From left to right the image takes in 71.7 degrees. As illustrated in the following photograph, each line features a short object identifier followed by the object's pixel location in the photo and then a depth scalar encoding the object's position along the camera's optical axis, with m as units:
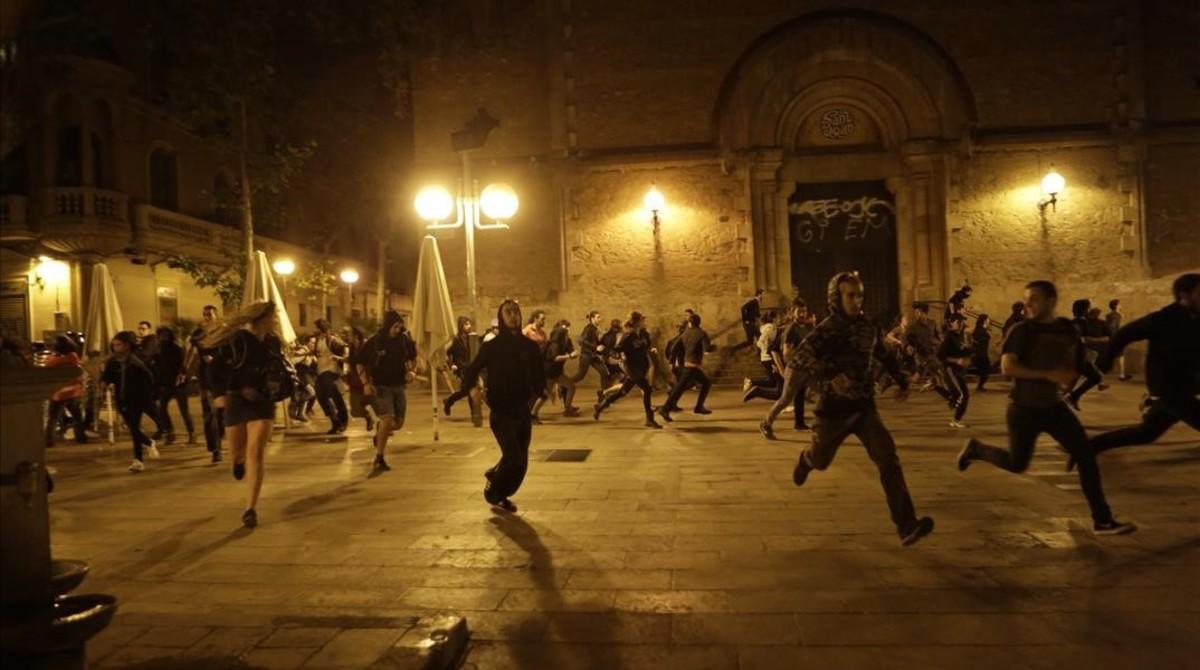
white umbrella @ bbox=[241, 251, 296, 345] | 11.59
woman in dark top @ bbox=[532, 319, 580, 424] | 13.12
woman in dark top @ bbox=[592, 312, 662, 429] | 11.79
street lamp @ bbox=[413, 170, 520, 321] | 11.96
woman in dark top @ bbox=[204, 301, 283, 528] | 6.67
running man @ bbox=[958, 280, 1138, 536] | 5.48
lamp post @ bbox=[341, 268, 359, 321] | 26.23
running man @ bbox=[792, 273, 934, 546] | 5.39
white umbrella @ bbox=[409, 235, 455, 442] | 10.99
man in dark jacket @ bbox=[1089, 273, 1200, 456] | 5.84
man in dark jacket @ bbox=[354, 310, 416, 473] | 8.95
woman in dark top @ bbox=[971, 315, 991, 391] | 14.09
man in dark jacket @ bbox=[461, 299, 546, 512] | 6.79
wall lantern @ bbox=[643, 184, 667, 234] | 18.44
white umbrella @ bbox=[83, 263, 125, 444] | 12.16
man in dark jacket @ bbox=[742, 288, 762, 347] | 17.34
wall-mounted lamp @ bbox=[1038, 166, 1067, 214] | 17.64
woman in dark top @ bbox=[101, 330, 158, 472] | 9.66
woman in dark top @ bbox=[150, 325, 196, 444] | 11.36
